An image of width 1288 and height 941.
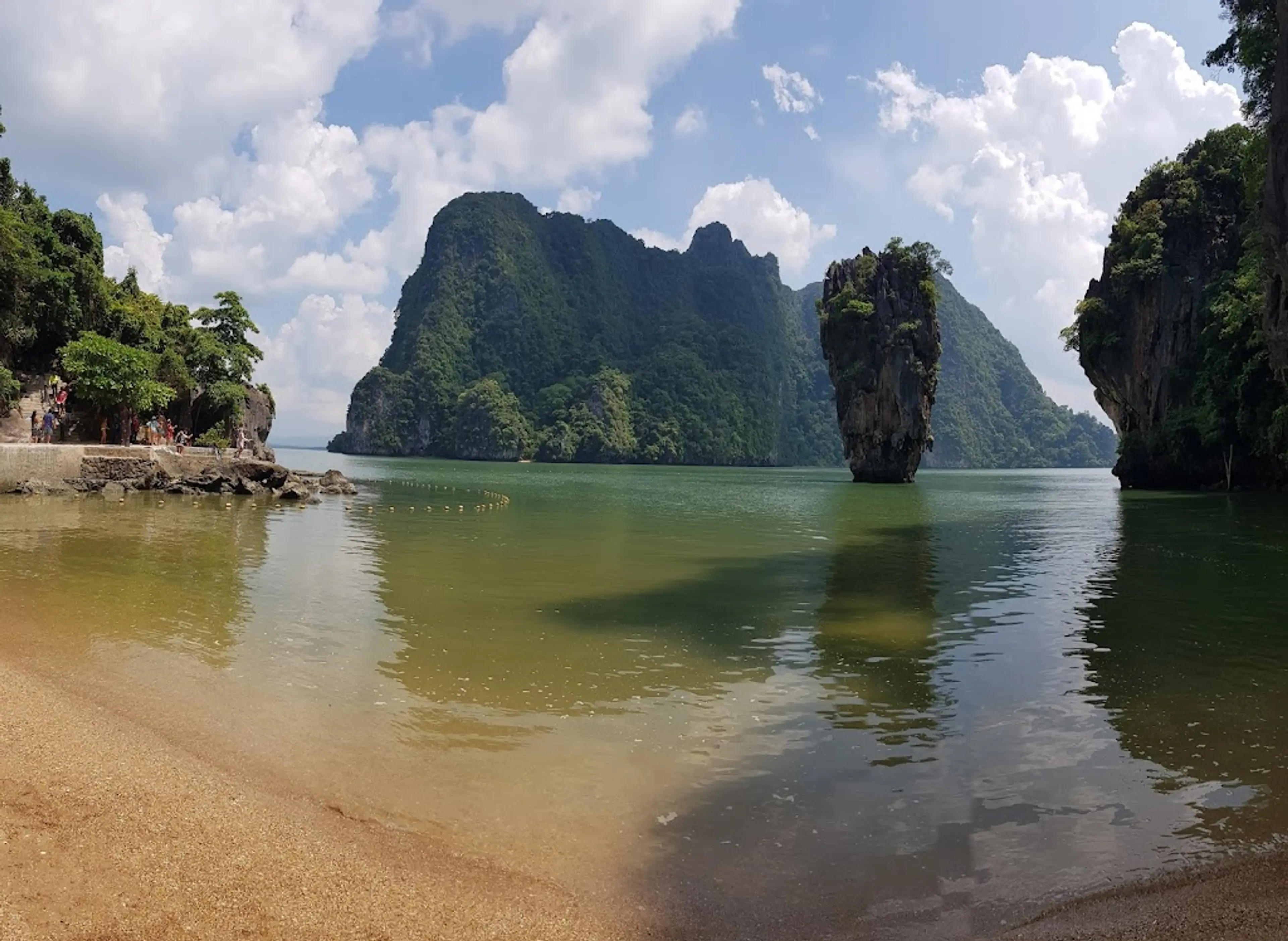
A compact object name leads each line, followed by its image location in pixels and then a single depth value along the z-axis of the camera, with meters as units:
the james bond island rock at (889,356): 68.94
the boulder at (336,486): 38.16
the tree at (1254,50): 23.22
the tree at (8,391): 32.81
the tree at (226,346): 46.38
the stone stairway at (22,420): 33.88
